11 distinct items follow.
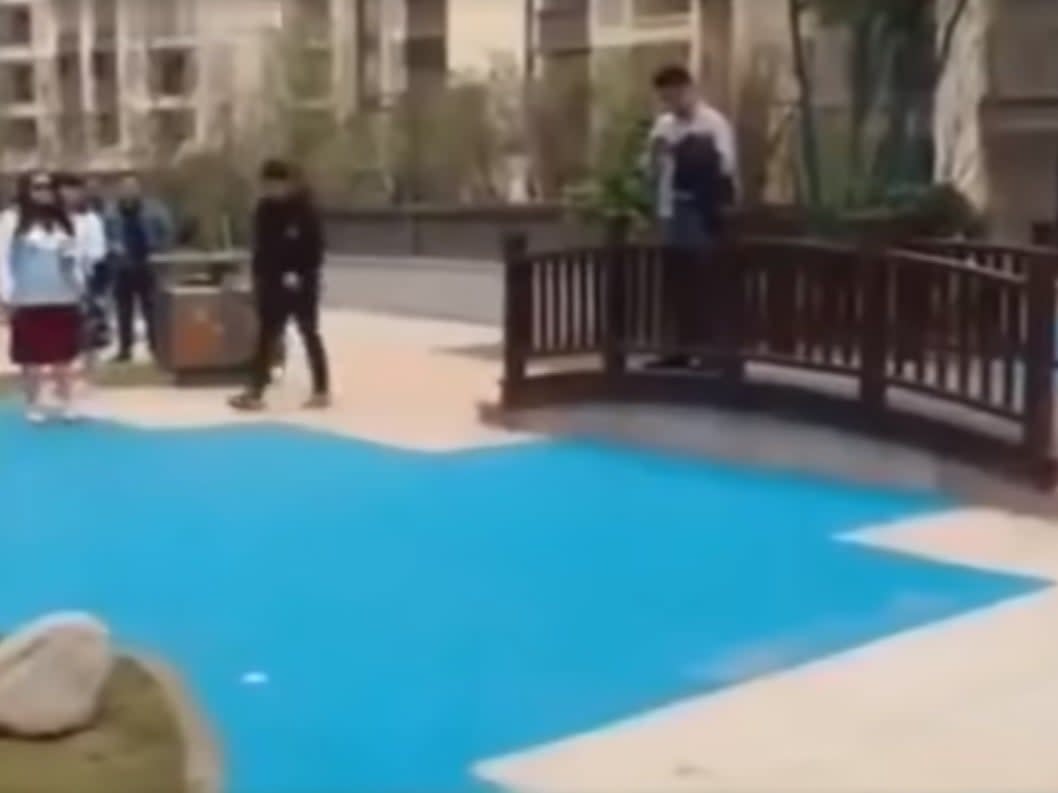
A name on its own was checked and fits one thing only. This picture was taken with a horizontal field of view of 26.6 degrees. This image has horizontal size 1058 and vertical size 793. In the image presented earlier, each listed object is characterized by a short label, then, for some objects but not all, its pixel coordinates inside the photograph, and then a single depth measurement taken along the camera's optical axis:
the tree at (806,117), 20.80
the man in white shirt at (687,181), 13.02
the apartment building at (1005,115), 25.48
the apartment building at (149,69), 34.50
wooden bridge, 10.90
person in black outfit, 14.40
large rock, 4.87
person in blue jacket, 18.05
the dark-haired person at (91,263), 16.66
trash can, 16.39
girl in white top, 13.80
